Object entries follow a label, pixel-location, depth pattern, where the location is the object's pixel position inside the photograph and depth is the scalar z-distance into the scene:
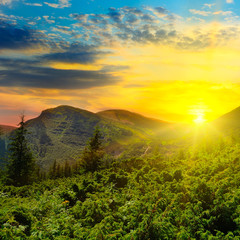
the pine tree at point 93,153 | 40.50
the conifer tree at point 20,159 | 39.94
